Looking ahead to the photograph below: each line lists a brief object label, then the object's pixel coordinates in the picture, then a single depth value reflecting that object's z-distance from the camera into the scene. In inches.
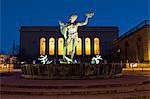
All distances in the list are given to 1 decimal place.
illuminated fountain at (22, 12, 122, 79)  556.1
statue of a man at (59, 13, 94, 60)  656.1
